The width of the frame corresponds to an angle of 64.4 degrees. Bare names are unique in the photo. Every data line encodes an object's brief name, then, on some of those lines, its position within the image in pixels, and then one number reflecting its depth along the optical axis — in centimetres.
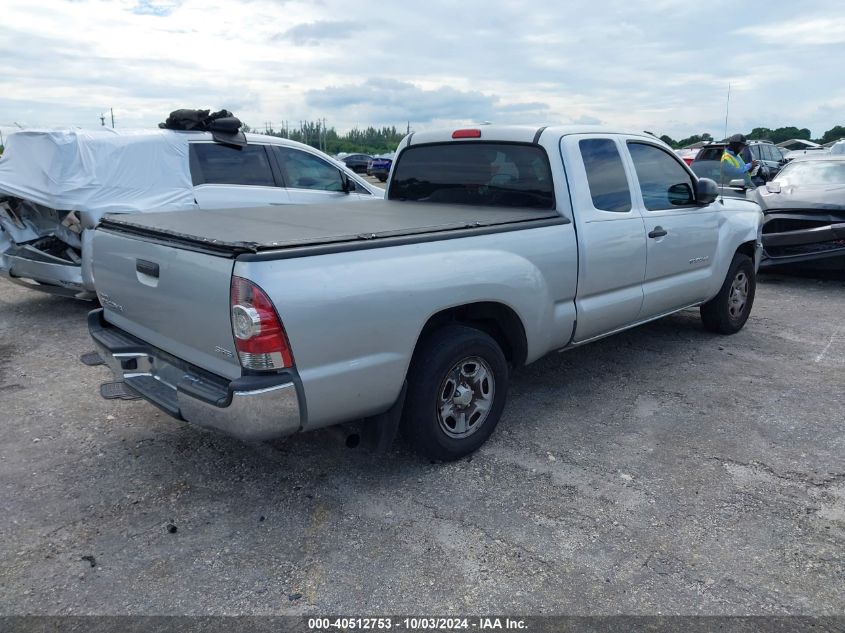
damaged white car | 653
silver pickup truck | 292
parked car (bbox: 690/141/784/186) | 1322
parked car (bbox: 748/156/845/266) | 855
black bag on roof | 740
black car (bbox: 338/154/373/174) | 3449
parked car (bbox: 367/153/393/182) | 2996
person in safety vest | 1166
